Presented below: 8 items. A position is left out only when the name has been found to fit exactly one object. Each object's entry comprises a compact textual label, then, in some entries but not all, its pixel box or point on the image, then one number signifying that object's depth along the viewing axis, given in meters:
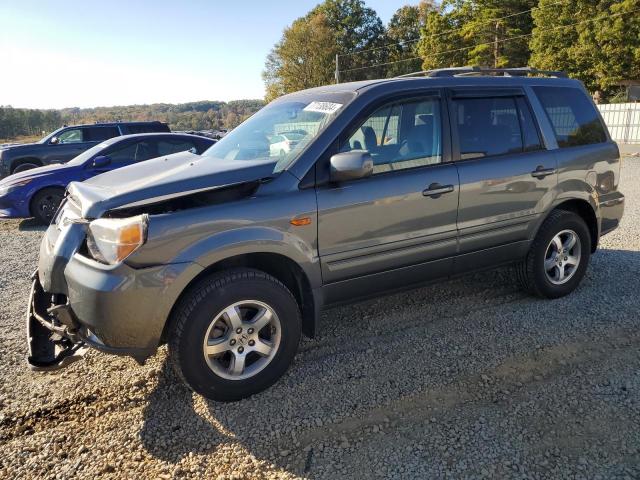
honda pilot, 2.68
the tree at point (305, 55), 61.50
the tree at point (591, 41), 27.75
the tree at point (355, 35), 67.06
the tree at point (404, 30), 67.06
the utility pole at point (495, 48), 41.72
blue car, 8.32
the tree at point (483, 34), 40.41
